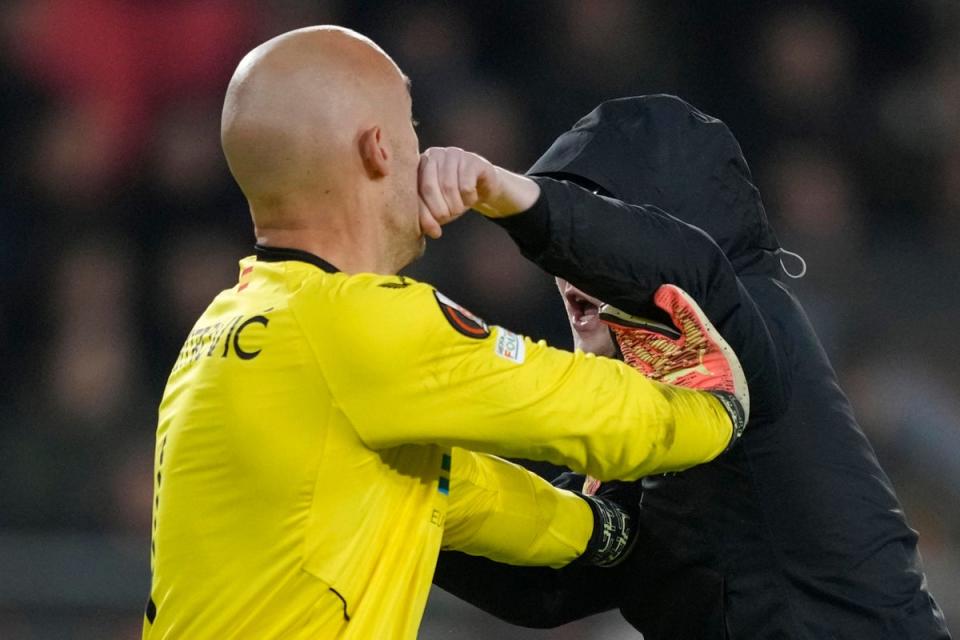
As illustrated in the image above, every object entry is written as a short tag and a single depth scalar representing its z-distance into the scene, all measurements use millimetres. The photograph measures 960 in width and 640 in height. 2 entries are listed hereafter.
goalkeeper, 13102
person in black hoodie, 13269
